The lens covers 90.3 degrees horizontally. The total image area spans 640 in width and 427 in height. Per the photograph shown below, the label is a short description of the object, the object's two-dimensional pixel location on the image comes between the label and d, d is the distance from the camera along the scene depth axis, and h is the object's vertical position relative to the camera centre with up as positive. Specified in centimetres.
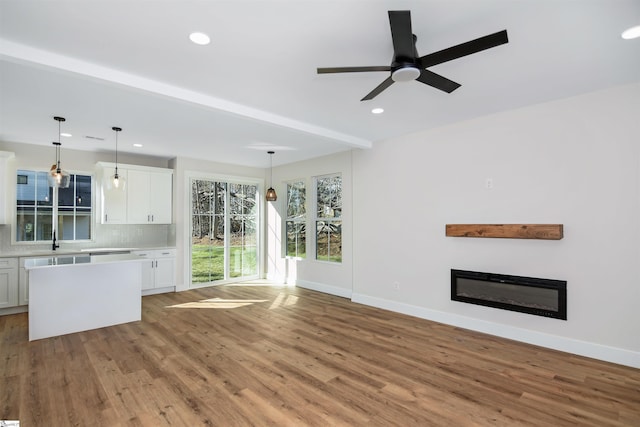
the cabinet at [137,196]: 567 +51
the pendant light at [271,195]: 639 +54
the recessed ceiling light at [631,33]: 218 +129
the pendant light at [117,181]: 453 +65
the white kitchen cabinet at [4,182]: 488 +66
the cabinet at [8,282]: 467 -85
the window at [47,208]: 529 +28
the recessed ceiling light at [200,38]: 224 +132
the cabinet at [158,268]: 583 -85
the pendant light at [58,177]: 403 +60
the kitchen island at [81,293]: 379 -89
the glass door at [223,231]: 659 -19
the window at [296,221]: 673 +1
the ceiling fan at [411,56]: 181 +104
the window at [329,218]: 605 +6
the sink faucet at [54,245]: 540 -35
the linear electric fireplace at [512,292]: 344 -87
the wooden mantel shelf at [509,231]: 342 -14
